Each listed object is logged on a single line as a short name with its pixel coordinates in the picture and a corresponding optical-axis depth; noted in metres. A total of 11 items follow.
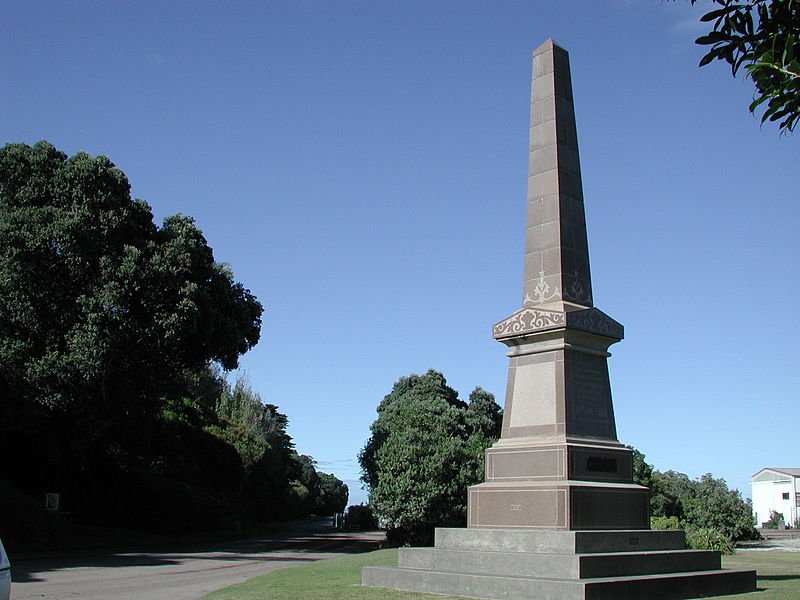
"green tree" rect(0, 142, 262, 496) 27.67
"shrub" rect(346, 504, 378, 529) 61.19
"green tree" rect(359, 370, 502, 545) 27.98
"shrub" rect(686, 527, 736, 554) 26.84
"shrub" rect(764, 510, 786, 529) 77.26
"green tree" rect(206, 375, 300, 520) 52.28
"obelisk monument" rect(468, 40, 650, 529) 14.01
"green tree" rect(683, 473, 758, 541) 37.31
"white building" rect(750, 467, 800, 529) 87.69
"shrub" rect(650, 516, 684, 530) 28.28
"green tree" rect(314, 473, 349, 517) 114.50
